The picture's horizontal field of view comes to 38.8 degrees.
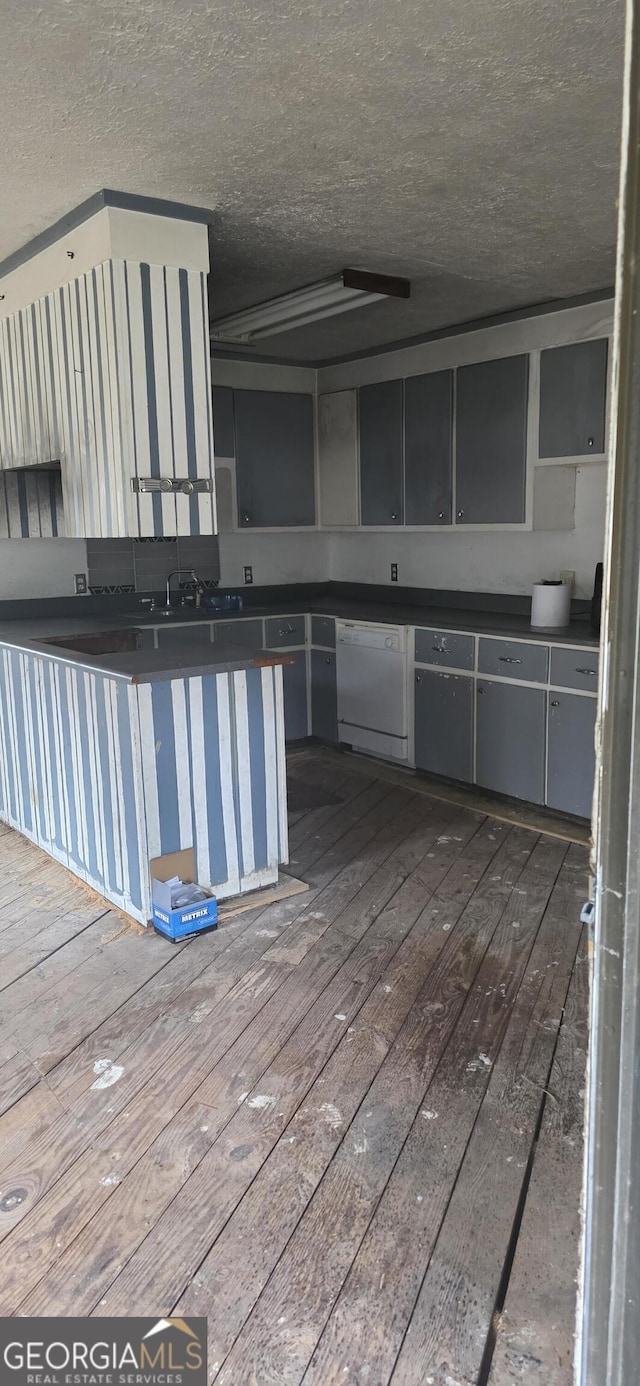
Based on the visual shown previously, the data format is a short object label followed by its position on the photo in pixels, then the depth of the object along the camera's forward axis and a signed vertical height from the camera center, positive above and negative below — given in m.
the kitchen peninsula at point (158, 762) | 3.32 -0.87
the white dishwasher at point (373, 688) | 5.27 -0.93
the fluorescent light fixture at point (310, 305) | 4.18 +1.09
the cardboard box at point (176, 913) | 3.23 -1.33
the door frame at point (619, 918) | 0.91 -0.42
